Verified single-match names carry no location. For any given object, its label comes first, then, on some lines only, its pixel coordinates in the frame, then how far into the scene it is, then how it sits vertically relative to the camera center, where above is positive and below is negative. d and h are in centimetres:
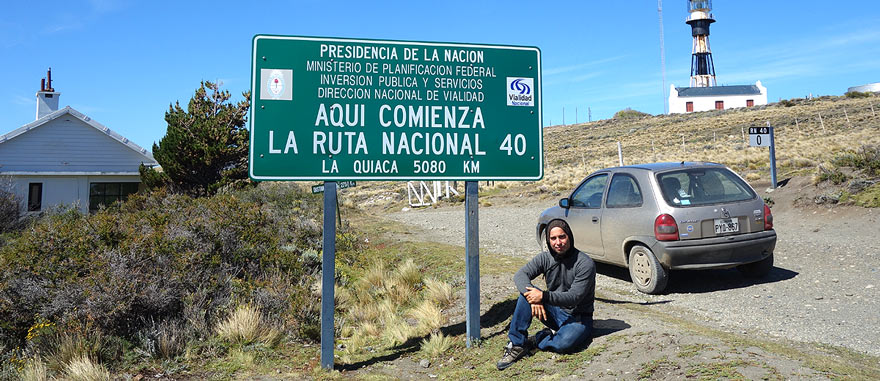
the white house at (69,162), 2308 +260
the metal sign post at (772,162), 1609 +152
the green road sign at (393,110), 514 +101
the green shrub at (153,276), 582 -61
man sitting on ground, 458 -62
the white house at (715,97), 6894 +1429
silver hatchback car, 669 -4
